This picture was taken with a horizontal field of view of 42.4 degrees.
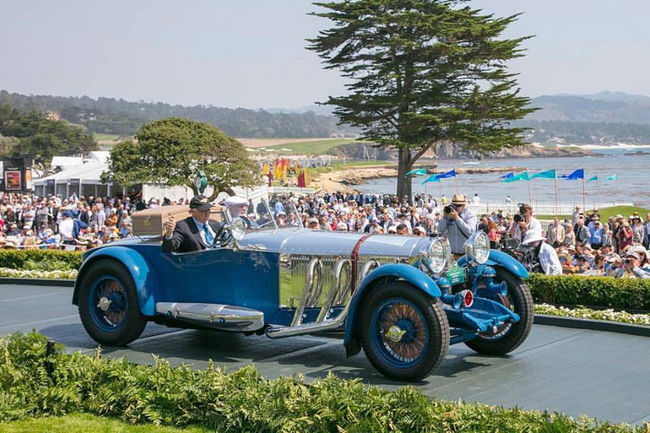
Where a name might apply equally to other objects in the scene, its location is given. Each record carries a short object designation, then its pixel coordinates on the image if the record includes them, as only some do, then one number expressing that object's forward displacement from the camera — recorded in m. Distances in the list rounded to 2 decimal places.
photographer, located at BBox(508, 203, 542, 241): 15.26
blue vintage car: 8.11
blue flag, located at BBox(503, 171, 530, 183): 36.41
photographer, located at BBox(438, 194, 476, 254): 11.64
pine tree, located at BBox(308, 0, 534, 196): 46.03
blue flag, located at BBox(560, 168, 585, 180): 30.71
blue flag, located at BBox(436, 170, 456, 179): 37.70
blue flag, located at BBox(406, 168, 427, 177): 43.36
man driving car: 9.65
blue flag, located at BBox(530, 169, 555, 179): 31.72
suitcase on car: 17.20
